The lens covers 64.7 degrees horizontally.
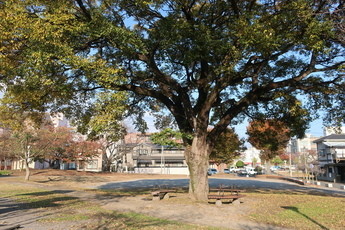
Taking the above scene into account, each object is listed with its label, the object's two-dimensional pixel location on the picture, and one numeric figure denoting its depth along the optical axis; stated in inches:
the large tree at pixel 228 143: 669.3
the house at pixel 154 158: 2169.4
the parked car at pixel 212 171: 1981.9
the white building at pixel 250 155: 4542.3
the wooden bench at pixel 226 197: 426.6
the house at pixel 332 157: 1462.8
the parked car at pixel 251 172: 2028.8
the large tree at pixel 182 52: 346.9
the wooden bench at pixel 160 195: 487.5
